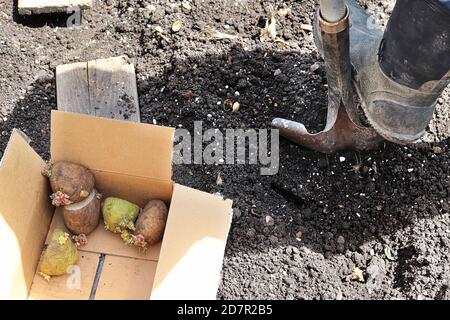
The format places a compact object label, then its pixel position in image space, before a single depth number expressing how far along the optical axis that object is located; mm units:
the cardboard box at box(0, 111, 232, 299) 1754
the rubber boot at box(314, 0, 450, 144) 1686
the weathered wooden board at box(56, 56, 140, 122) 2316
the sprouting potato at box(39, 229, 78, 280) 1896
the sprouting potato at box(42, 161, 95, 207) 1913
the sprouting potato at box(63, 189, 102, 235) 1959
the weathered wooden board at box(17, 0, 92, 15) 2488
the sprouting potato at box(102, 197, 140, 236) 1970
